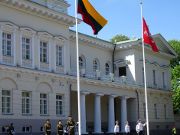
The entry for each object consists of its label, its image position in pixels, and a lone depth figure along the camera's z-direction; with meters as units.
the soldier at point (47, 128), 28.03
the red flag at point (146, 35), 30.89
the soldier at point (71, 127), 27.23
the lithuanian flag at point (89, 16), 22.16
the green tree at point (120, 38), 69.43
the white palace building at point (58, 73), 29.94
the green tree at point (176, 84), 61.81
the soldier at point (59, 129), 27.86
